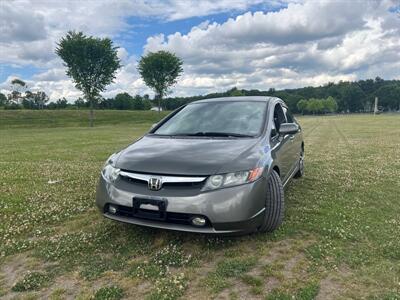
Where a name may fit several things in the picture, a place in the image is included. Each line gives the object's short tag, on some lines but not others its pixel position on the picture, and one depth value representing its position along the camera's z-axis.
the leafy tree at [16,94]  77.38
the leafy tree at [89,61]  36.72
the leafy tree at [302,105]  110.75
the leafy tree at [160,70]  45.38
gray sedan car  3.17
